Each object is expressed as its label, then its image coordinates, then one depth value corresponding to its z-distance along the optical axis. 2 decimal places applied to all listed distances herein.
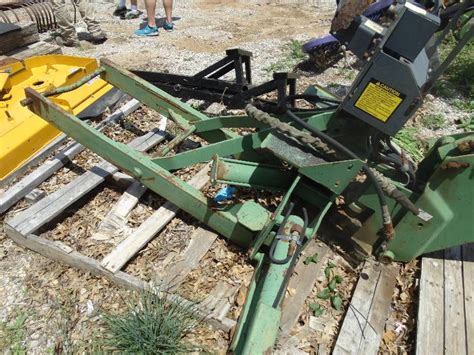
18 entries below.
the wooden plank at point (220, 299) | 2.64
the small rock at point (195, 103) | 4.88
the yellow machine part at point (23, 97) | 3.52
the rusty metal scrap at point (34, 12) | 6.39
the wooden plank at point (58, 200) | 3.04
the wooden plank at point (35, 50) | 4.96
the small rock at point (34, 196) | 3.35
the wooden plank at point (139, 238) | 2.85
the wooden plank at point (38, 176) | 3.30
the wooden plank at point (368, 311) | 2.49
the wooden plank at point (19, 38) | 4.88
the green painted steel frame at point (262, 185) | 2.38
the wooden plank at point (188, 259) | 2.84
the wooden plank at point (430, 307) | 2.50
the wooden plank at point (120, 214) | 3.20
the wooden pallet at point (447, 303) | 2.52
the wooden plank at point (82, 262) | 2.60
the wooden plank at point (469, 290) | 2.56
